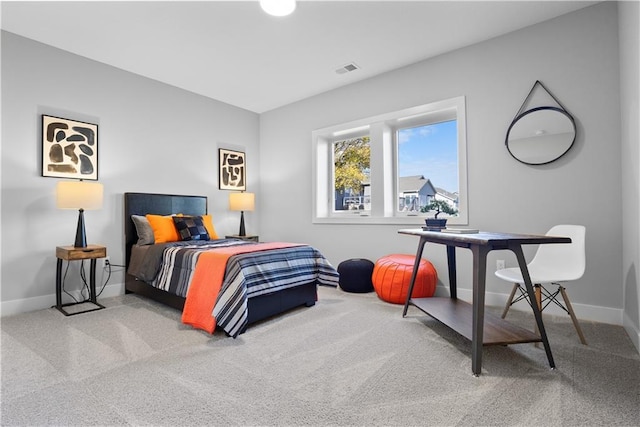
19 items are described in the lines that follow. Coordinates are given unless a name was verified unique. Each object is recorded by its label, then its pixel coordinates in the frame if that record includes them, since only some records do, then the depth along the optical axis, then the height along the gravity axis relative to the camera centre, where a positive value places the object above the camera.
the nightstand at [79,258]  2.94 -0.39
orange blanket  2.40 -0.58
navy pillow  3.69 -0.15
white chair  2.14 -0.41
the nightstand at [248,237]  4.39 -0.32
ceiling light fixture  2.54 +1.71
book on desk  2.30 -0.14
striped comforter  2.30 -0.51
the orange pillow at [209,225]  4.10 -0.13
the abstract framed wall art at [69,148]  3.17 +0.72
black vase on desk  2.66 -0.09
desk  1.77 -0.55
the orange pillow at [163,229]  3.59 -0.15
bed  2.50 -0.53
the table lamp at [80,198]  2.92 +0.18
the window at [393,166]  3.60 +0.62
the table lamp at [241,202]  4.66 +0.20
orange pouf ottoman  3.09 -0.67
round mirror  2.73 +0.69
